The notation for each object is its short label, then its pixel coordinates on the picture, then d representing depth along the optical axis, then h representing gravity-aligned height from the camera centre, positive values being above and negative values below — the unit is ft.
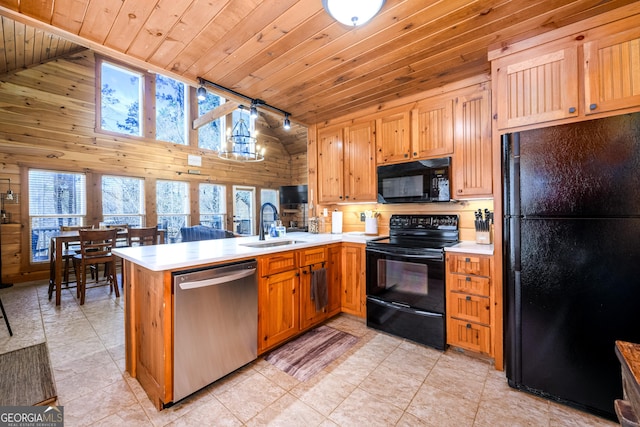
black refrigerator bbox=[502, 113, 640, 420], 5.01 -0.99
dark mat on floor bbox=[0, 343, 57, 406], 5.47 -3.82
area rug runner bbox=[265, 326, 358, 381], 6.89 -4.07
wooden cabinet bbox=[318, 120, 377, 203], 10.65 +2.10
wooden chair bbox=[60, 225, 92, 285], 12.68 -1.80
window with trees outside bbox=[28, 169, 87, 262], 14.80 +0.76
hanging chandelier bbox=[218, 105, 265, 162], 11.93 +3.23
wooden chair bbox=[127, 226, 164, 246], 14.17 -1.10
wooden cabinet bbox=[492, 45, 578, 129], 5.91 +2.96
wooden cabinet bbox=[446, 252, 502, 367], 7.10 -2.62
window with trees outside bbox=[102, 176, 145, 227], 17.13 +1.05
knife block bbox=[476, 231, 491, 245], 8.17 -0.87
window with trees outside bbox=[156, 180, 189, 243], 19.47 +0.69
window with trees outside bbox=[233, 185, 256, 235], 23.94 +0.47
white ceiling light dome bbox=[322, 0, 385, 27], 4.97 +3.92
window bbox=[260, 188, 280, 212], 25.86 +1.78
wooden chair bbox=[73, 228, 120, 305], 11.55 -1.70
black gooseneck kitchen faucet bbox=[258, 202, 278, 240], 8.64 -0.56
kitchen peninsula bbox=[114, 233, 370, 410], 5.34 -1.91
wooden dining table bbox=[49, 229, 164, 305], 11.20 -1.68
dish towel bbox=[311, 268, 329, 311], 8.70 -2.54
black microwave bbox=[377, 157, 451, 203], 8.79 +1.07
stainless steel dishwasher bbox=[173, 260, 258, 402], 5.43 -2.49
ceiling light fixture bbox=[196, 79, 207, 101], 8.26 +3.90
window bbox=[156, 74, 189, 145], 19.47 +7.94
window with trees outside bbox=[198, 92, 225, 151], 21.67 +7.15
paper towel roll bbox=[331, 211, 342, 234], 11.90 -0.41
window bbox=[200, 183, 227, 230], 21.67 +0.72
